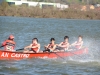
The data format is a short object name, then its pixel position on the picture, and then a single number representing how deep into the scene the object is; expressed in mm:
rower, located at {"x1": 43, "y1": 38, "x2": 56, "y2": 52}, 26611
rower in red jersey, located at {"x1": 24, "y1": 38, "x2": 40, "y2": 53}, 25991
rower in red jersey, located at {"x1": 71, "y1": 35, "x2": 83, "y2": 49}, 29625
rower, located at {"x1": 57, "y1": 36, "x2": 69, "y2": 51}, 27859
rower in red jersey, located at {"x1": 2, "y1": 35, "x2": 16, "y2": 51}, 25047
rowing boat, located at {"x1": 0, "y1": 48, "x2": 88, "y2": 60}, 24344
